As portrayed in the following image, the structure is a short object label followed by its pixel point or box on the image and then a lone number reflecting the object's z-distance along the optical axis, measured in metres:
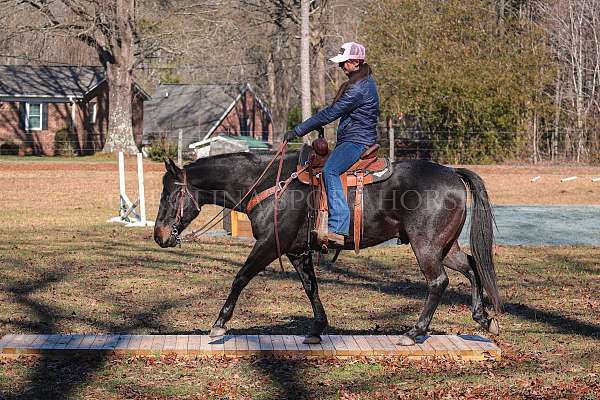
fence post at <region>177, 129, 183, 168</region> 34.06
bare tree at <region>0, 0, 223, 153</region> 41.66
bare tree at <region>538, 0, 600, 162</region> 40.84
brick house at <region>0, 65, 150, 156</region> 51.97
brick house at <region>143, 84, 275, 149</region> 65.06
